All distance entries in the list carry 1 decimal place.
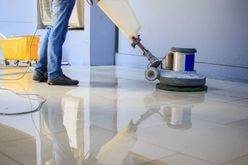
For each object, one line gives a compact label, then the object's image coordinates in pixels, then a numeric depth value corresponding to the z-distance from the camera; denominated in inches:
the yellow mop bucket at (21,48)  152.1
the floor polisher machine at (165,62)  101.7
